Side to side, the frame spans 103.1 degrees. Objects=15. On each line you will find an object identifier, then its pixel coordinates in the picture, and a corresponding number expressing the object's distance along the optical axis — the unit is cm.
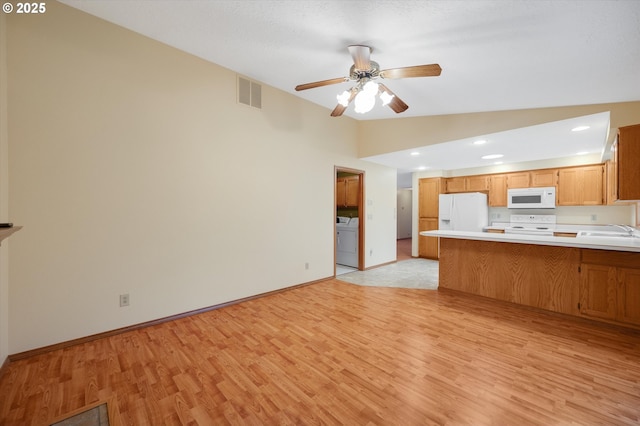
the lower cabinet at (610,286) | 263
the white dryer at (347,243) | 542
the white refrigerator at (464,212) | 576
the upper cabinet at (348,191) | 555
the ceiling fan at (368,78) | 198
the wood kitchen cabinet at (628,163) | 251
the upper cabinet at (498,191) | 574
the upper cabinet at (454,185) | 638
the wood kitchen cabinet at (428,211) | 650
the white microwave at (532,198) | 508
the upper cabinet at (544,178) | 509
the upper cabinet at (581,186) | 461
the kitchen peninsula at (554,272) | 268
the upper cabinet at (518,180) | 544
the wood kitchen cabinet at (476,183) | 602
